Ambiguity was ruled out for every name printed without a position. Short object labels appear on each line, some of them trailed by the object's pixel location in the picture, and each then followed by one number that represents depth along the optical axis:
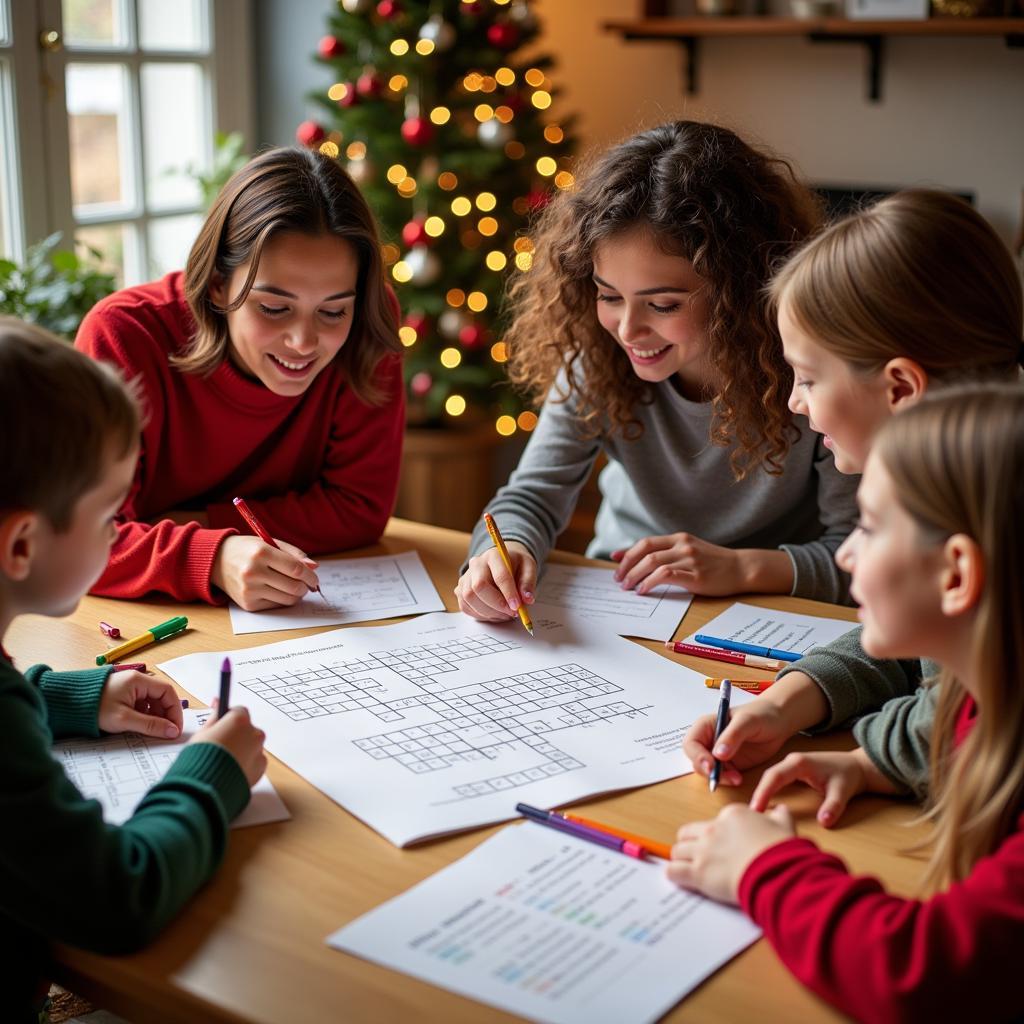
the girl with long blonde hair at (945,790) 0.78
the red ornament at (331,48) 3.11
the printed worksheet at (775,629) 1.43
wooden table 0.80
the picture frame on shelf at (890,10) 3.12
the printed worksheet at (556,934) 0.81
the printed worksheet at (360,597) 1.45
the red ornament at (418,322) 3.18
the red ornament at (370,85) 3.08
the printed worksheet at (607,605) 1.47
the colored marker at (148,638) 1.31
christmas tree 3.08
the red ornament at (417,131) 3.01
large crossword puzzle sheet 1.05
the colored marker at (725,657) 1.36
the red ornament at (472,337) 3.18
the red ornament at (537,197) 2.97
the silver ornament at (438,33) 3.02
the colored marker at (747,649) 1.37
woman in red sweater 1.51
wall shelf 3.00
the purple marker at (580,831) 0.97
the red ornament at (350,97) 3.09
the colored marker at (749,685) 1.28
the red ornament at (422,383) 3.24
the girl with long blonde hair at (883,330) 1.21
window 2.69
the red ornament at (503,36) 3.06
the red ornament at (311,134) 3.10
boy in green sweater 0.84
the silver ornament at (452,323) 3.18
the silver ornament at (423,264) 3.09
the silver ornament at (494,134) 3.08
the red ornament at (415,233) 3.06
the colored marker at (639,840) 0.97
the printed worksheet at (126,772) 1.01
